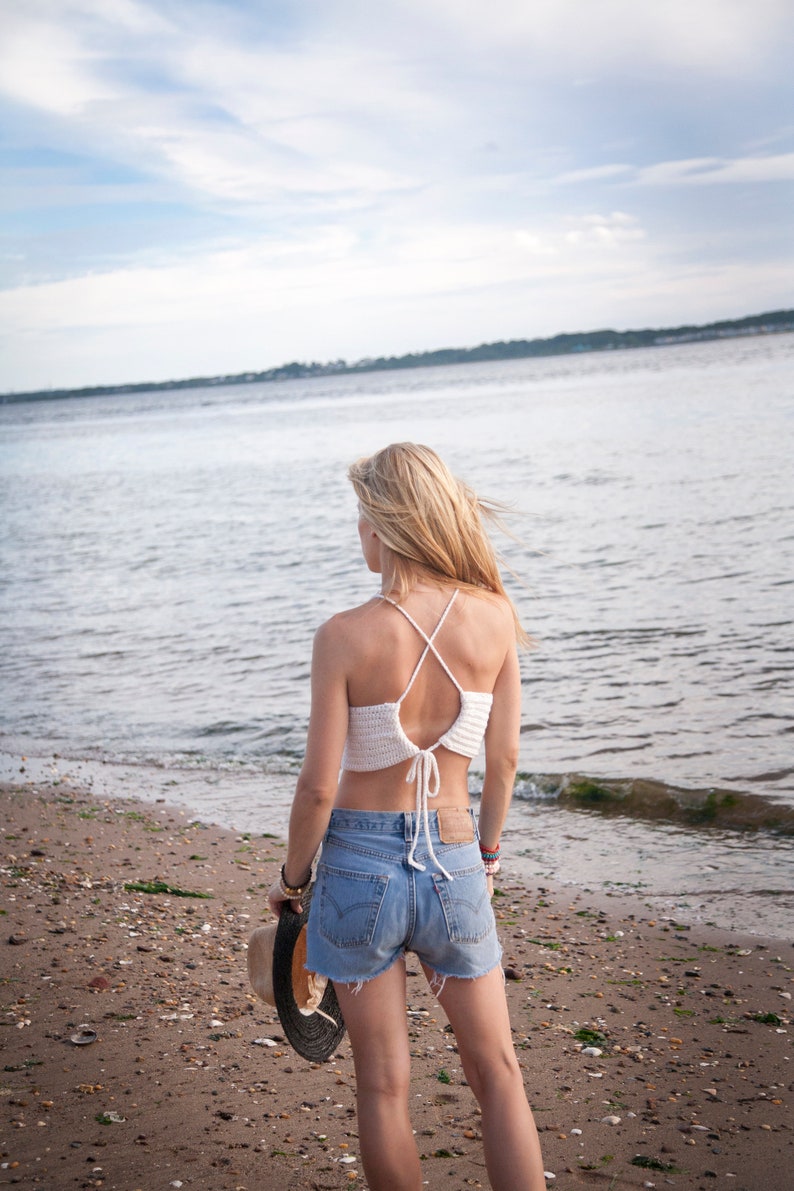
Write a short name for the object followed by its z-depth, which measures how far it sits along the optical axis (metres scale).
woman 2.33
